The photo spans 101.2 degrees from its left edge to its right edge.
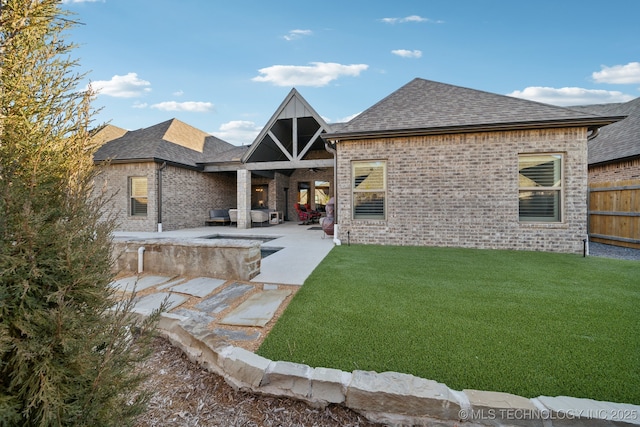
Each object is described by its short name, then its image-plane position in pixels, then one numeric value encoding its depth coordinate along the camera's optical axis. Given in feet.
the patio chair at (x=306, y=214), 48.93
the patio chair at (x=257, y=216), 44.16
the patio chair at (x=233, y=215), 45.91
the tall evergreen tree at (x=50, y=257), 3.22
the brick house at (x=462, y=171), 22.33
